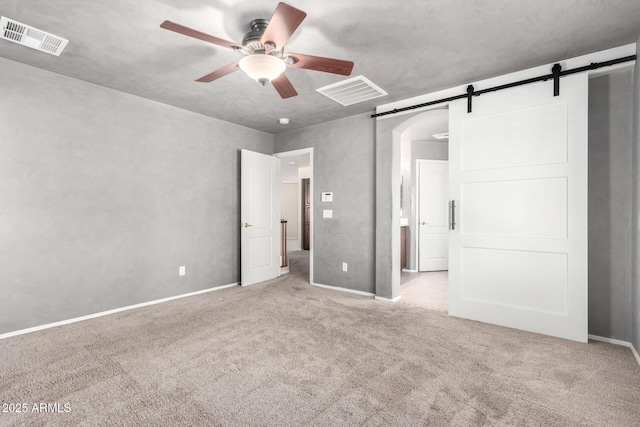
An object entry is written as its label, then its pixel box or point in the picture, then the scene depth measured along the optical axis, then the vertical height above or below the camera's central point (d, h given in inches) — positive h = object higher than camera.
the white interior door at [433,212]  241.0 +0.4
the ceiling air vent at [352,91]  128.3 +54.0
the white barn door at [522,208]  107.6 +1.5
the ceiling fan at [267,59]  76.8 +42.5
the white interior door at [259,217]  187.2 -2.8
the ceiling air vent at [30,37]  89.4 +54.3
